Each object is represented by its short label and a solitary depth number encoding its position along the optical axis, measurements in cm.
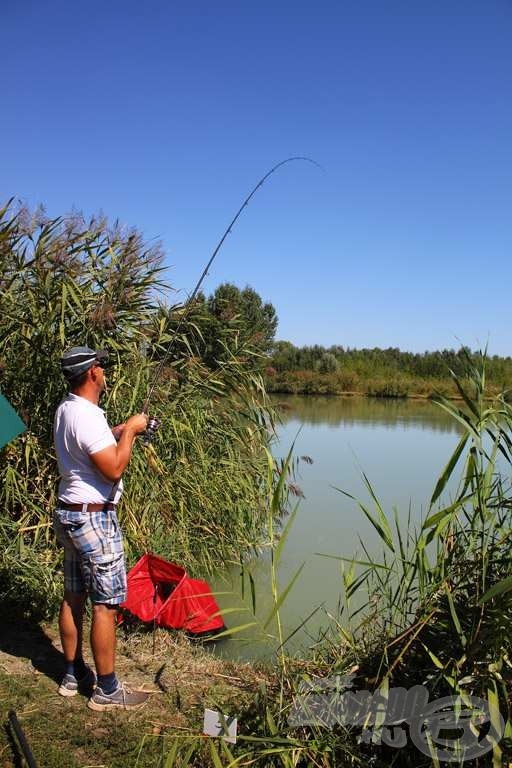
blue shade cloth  247
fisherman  219
